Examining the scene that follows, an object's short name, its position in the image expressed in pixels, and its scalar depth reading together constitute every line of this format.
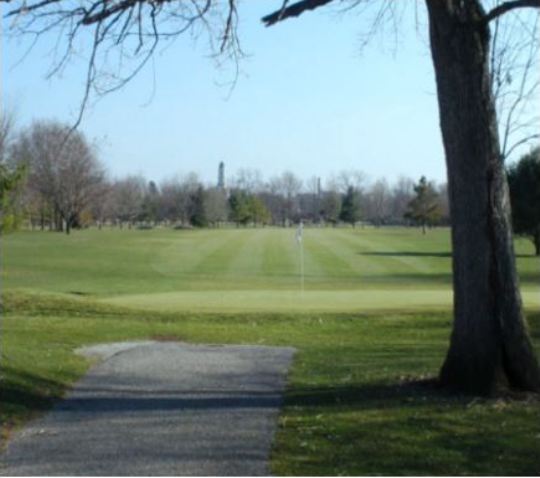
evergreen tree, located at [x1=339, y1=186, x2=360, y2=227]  128.88
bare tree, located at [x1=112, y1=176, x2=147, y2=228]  115.50
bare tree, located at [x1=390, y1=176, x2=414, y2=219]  133.12
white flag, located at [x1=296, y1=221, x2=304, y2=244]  32.44
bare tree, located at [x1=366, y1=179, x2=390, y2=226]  136.12
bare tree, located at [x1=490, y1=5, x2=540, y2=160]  10.30
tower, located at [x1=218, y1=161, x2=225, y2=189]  124.23
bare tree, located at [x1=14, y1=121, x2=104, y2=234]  48.91
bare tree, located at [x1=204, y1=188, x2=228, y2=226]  117.69
